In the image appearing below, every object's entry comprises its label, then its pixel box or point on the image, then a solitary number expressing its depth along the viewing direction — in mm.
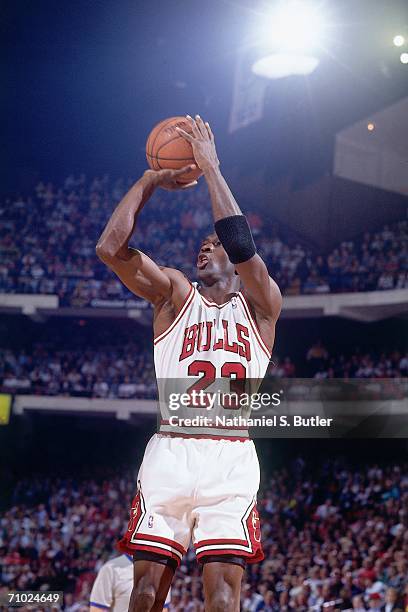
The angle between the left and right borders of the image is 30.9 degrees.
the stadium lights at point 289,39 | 17739
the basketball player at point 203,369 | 3678
